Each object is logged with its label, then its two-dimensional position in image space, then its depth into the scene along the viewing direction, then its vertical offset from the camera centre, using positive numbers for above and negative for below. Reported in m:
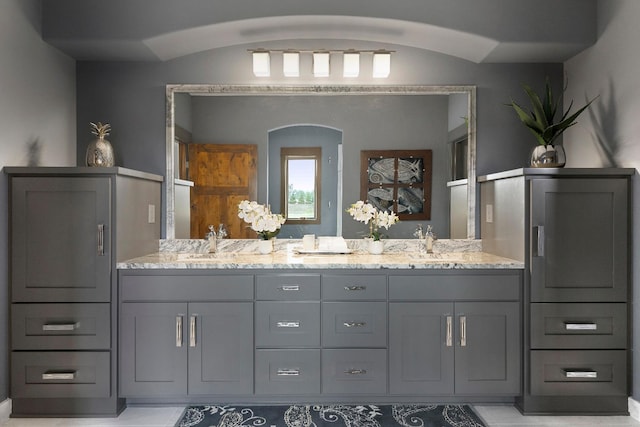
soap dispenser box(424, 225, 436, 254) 2.88 -0.19
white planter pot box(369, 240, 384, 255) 2.88 -0.24
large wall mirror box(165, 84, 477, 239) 2.95 +0.59
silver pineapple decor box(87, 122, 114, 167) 2.56 +0.35
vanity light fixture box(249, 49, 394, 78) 2.88 +0.98
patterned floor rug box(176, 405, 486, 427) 2.28 -1.10
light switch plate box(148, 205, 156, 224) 2.80 -0.02
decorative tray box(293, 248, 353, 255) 2.83 -0.26
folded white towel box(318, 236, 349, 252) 2.84 -0.22
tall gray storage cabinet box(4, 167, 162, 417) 2.31 -0.41
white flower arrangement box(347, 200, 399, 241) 2.91 -0.03
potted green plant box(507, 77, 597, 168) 2.55 +0.47
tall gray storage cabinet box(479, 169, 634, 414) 2.35 -0.42
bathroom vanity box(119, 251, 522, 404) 2.39 -0.67
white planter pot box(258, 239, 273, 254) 2.85 -0.23
